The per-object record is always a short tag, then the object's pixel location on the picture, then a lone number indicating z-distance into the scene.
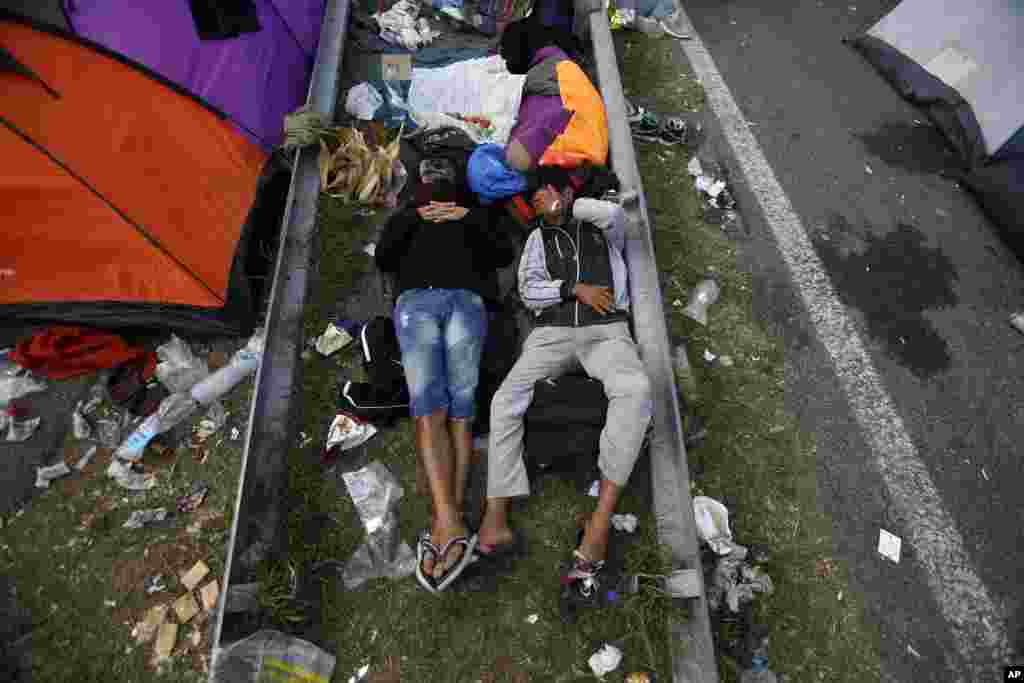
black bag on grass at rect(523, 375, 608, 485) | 3.28
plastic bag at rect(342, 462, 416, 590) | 3.16
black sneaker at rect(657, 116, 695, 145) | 5.40
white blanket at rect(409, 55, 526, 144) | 5.07
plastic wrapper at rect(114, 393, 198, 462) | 3.53
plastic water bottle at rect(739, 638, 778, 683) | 2.88
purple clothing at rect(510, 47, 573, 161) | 4.56
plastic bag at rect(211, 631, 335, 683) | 2.66
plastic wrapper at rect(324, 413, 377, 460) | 3.53
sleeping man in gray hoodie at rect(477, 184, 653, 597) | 3.10
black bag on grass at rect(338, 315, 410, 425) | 3.61
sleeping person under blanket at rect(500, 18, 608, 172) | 4.52
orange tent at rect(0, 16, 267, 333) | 3.30
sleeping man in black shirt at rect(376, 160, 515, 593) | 3.11
